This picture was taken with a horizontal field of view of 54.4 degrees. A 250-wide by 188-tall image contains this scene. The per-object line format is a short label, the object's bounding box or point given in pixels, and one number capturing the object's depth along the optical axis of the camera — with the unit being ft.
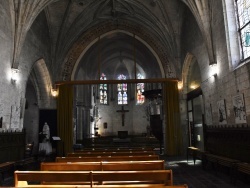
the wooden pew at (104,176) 13.15
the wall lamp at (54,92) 55.26
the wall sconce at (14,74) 36.45
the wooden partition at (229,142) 25.91
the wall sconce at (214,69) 34.47
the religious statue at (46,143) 43.56
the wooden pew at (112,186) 10.36
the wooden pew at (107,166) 16.94
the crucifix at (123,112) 100.53
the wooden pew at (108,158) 22.11
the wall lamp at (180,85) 54.39
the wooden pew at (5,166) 26.94
